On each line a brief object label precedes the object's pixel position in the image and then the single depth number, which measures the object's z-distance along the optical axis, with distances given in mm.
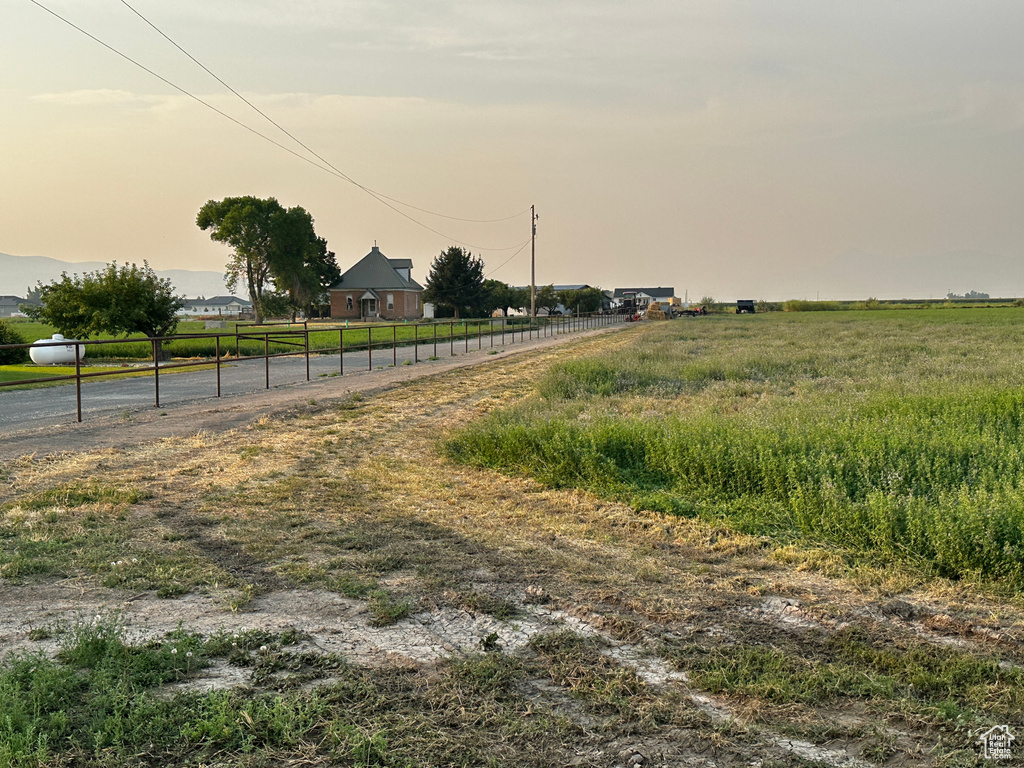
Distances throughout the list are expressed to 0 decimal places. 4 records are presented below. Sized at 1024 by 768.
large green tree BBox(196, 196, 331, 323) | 79188
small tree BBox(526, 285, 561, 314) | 109812
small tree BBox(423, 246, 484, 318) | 87188
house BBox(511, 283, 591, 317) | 110650
